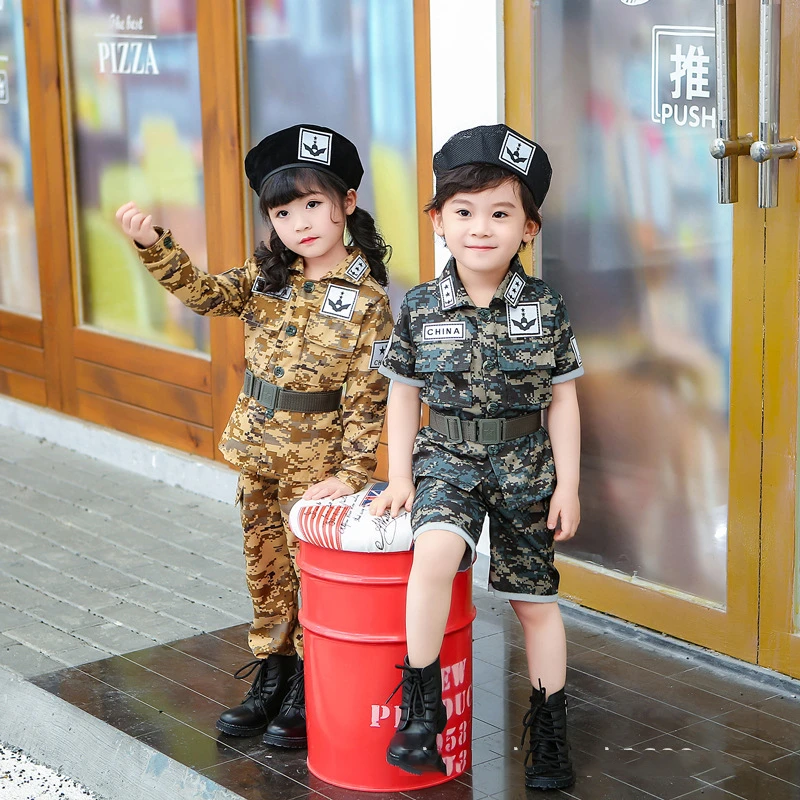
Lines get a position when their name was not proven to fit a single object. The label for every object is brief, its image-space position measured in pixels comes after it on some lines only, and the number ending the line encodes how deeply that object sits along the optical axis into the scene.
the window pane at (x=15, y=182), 6.39
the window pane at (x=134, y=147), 5.48
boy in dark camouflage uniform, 2.82
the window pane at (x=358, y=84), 4.54
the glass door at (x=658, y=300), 3.55
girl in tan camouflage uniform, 3.08
